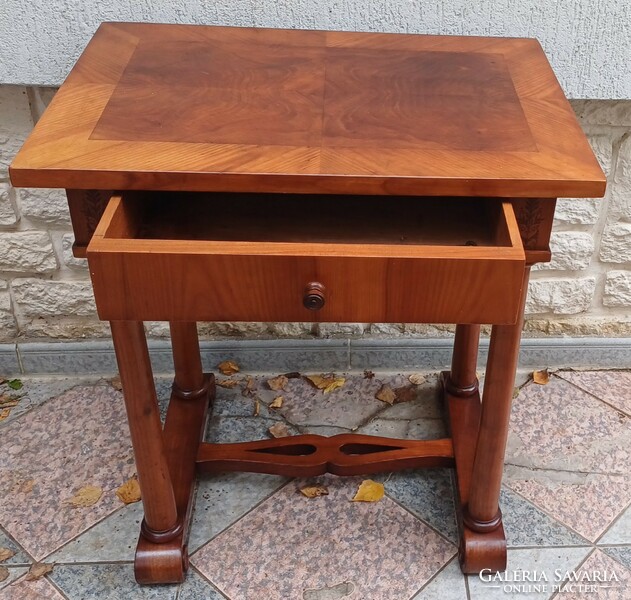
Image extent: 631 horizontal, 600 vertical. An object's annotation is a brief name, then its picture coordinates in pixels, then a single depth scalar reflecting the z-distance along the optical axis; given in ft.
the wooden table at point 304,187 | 3.52
